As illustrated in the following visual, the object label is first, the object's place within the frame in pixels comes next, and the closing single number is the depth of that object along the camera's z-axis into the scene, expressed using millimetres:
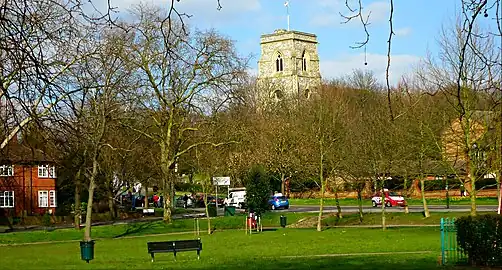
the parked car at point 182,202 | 78062
